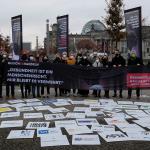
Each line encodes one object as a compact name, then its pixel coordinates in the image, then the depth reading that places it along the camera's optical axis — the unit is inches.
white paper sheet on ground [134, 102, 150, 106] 343.1
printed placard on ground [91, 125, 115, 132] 242.2
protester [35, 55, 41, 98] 395.0
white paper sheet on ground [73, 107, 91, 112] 305.5
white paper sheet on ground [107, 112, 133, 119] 281.6
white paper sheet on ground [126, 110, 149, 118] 289.4
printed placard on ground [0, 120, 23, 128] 254.7
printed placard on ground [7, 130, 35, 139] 229.4
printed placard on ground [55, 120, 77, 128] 254.0
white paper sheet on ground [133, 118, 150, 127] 260.4
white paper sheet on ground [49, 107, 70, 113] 302.5
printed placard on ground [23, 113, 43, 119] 281.4
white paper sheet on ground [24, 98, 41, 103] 357.7
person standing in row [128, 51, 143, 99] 394.0
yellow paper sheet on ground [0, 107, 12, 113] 312.0
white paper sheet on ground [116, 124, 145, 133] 244.5
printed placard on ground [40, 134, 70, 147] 216.9
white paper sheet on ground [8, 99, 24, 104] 352.5
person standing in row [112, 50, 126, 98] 396.5
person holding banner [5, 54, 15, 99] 395.5
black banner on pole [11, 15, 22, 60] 472.0
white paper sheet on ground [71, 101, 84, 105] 339.3
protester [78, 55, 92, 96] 401.1
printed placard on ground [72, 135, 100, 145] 218.8
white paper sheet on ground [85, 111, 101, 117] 287.4
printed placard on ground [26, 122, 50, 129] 250.8
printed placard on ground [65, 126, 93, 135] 237.3
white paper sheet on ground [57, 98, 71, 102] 354.2
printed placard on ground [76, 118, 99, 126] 259.8
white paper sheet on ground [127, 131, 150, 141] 226.9
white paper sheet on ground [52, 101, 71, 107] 332.9
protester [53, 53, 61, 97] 407.2
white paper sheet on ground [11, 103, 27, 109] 329.8
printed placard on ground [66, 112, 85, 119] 281.8
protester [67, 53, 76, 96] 419.6
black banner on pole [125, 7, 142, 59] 416.6
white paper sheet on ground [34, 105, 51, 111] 313.8
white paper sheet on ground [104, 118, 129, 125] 264.6
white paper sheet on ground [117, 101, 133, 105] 345.6
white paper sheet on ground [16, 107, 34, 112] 308.4
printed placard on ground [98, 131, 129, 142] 224.8
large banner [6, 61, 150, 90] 392.2
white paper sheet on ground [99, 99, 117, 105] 342.9
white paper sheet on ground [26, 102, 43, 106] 335.0
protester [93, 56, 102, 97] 397.8
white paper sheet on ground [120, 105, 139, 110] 321.6
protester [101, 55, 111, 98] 403.6
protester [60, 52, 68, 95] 403.7
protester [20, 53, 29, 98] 398.7
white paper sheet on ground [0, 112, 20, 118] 287.5
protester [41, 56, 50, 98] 397.7
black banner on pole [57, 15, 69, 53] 509.0
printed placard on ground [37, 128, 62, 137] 233.8
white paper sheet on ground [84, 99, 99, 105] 341.0
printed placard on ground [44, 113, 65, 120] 276.4
